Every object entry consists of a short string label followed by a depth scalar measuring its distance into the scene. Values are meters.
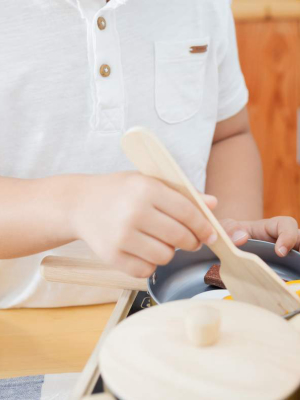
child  0.63
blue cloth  0.55
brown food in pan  0.60
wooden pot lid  0.41
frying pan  0.60
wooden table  0.60
